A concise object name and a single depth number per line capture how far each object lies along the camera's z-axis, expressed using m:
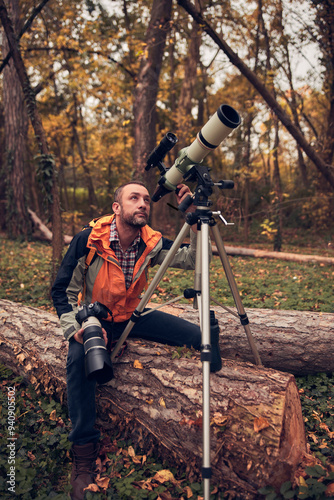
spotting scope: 1.89
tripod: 1.71
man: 2.29
